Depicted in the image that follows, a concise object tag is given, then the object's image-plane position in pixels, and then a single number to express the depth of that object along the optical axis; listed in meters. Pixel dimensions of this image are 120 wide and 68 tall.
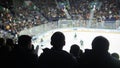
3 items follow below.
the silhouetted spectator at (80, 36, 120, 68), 1.71
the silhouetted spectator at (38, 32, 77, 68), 1.86
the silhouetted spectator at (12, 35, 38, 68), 2.10
